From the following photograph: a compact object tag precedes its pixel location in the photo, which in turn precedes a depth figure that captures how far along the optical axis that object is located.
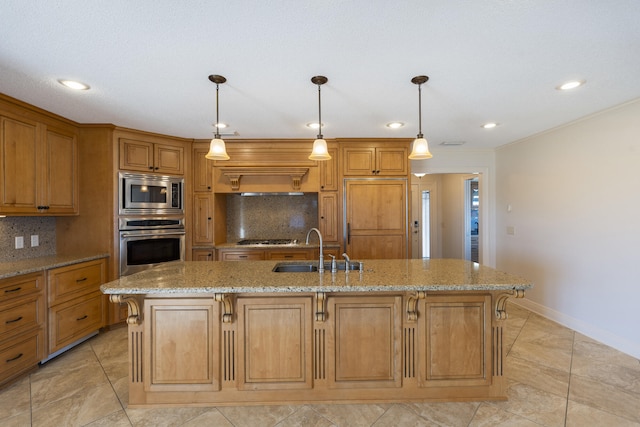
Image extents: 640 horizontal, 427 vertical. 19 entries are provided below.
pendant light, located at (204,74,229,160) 2.15
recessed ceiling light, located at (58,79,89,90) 2.15
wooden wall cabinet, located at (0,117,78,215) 2.43
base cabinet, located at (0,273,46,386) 2.13
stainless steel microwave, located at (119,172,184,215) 3.25
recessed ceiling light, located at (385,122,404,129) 3.19
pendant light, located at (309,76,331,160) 2.17
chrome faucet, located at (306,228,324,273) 2.13
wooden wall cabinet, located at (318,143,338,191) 3.85
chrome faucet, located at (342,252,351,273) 2.18
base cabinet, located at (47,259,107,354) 2.52
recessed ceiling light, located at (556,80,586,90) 2.20
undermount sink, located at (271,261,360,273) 2.36
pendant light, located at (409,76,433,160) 2.14
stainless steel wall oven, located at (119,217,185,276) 3.25
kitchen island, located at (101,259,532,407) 1.89
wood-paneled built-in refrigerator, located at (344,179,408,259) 3.79
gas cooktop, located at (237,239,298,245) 3.94
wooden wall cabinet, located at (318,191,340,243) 3.83
